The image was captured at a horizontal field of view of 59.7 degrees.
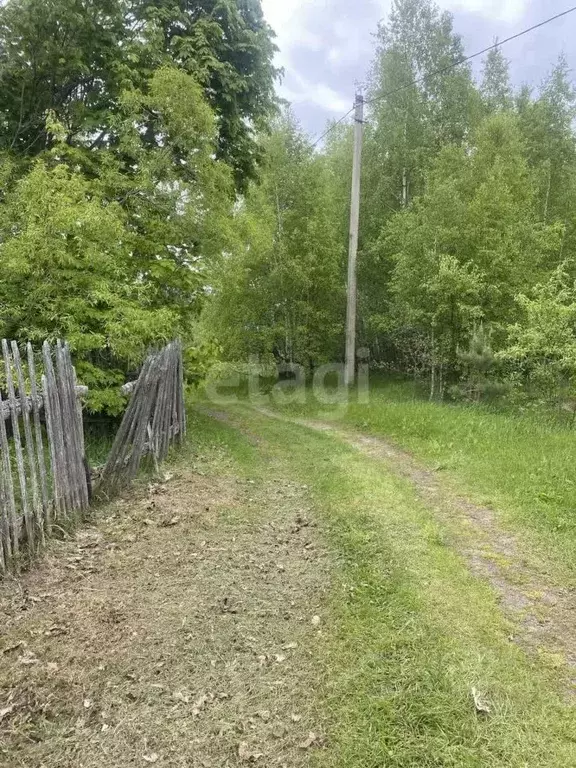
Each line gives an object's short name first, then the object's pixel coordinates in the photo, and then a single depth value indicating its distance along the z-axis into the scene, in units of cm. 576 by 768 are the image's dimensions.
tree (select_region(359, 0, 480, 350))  1650
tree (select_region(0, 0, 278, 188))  851
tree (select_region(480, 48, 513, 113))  2017
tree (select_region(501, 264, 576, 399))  920
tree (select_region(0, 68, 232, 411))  596
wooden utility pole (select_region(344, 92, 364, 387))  1343
